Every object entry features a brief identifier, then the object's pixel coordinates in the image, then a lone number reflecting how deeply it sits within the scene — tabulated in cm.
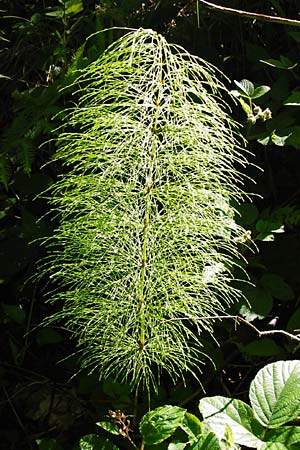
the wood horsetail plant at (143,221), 153
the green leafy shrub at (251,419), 152
